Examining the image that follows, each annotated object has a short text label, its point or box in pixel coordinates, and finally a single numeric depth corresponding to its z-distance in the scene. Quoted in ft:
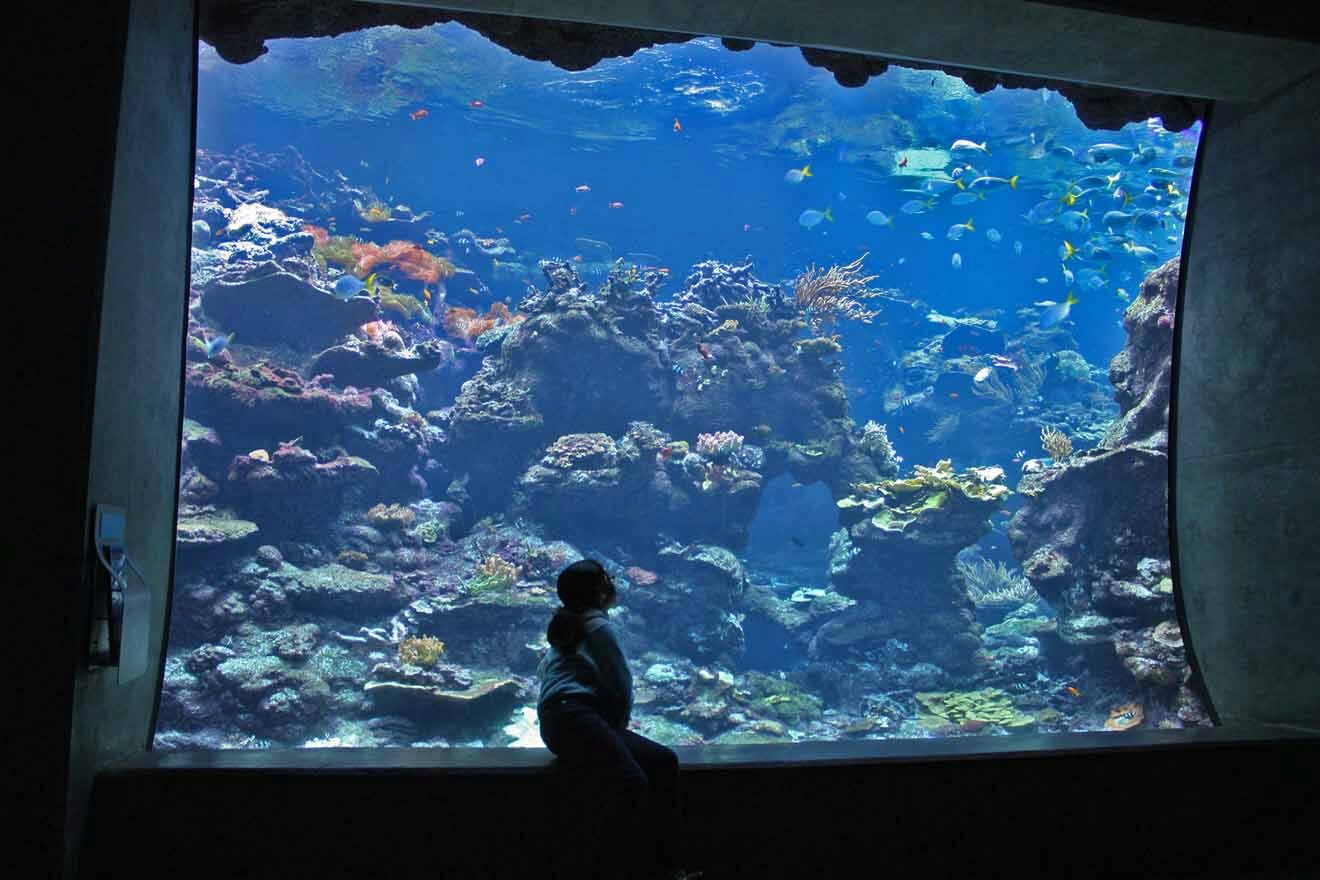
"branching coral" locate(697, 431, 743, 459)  50.57
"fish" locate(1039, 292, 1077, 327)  69.51
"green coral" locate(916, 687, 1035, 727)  42.37
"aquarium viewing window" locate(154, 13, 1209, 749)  34.68
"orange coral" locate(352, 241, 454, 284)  66.81
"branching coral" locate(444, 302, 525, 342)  70.49
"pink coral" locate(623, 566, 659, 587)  46.47
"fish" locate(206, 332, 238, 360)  40.11
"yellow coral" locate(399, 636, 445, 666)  32.81
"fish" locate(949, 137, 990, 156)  64.39
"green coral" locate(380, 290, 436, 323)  66.23
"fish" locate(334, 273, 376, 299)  44.75
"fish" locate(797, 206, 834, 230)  73.61
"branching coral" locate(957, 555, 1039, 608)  65.98
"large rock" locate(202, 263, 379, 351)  49.65
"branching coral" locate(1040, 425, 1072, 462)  53.88
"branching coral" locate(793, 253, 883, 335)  68.28
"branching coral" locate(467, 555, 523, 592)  40.11
